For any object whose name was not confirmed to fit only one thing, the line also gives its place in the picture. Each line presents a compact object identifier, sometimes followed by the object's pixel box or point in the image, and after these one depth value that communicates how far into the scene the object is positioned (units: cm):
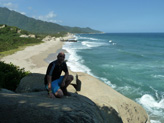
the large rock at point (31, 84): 643
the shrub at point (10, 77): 822
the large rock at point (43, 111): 280
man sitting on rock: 441
